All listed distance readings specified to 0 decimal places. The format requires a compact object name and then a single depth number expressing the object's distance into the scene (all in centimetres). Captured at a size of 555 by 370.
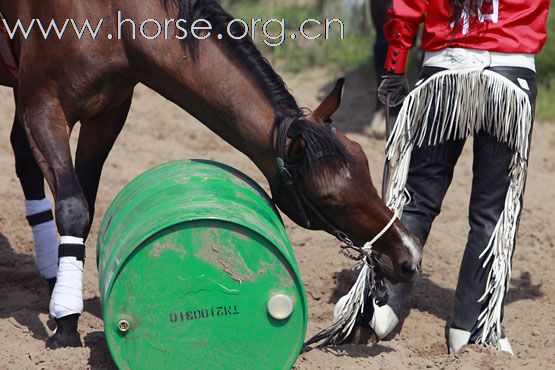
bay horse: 682
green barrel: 626
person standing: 780
